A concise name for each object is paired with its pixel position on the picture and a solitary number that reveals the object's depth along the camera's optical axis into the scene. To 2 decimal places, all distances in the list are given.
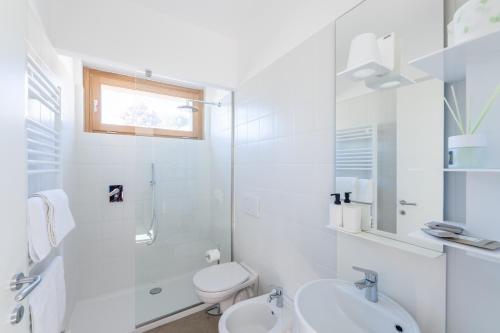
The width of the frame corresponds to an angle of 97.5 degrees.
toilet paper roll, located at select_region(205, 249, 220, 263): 2.13
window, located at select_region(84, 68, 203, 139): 2.08
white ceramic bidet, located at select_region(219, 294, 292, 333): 1.36
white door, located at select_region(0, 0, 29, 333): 0.60
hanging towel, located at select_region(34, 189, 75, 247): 1.03
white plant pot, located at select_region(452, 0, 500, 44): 0.63
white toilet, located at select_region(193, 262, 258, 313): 1.63
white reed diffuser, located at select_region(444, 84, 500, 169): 0.67
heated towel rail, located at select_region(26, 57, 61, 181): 1.06
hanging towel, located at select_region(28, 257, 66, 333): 0.86
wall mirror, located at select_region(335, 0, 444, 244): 0.84
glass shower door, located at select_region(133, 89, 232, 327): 2.12
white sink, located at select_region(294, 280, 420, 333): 0.84
